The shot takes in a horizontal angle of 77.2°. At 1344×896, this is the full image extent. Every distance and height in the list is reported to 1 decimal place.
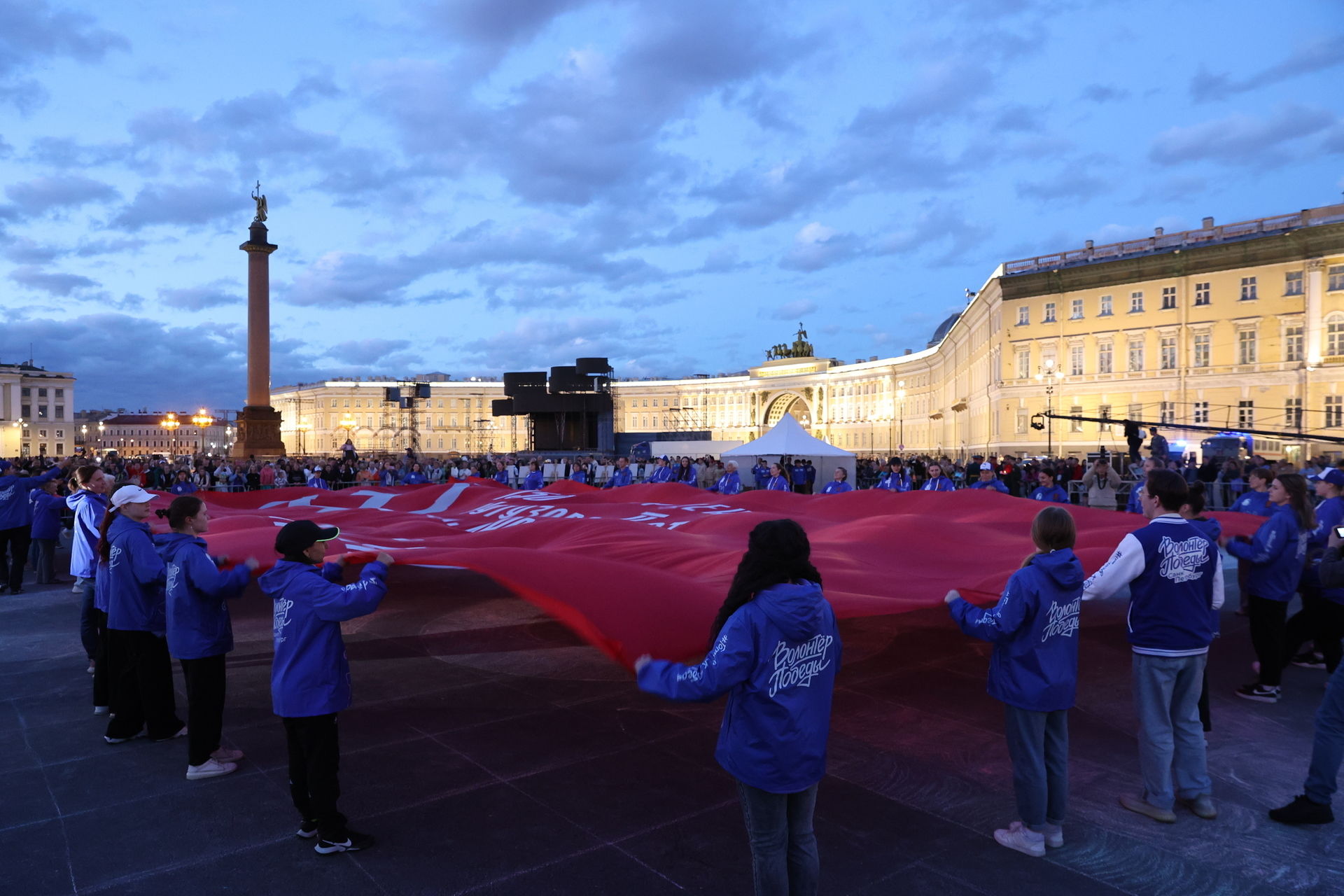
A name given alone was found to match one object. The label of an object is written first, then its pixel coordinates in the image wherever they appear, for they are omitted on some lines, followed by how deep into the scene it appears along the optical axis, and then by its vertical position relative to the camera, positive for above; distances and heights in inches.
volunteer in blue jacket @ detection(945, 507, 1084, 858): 159.6 -43.1
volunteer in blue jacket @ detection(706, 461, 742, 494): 695.6 -33.2
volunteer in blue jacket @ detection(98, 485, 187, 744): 219.7 -47.1
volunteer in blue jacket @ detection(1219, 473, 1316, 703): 250.8 -38.5
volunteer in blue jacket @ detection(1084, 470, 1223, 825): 177.8 -41.5
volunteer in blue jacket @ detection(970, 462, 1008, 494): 528.1 -25.9
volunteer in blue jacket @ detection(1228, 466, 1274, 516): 328.2 -25.1
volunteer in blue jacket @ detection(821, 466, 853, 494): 606.9 -31.0
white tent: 796.6 -3.6
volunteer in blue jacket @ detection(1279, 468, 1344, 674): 263.1 -50.7
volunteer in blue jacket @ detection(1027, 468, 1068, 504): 495.5 -29.8
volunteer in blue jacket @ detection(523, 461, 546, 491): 821.2 -35.1
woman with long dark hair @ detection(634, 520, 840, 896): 119.6 -35.3
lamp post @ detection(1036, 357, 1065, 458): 1935.3 +151.7
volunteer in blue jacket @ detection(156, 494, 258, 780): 191.8 -38.8
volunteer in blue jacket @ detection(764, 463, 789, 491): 653.9 -31.7
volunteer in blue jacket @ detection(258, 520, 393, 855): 161.3 -41.7
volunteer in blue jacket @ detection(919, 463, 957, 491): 556.2 -27.0
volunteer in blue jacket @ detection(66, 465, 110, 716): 281.4 -31.5
